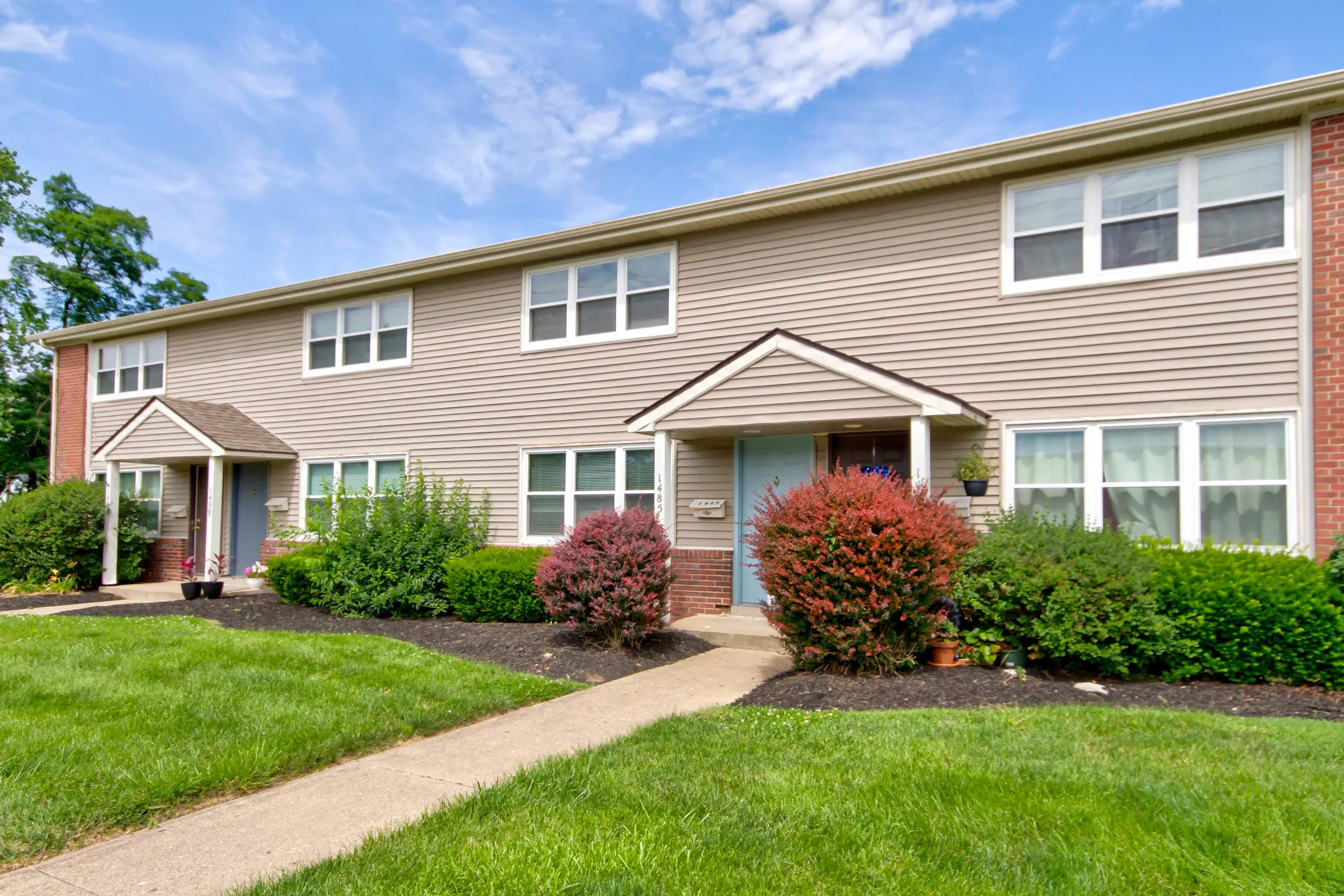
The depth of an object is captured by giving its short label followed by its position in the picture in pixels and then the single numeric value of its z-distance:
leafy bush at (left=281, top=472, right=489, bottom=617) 11.47
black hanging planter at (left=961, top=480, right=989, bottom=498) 9.19
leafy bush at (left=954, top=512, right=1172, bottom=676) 6.96
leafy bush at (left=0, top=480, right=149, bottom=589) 14.72
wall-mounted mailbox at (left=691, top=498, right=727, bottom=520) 10.91
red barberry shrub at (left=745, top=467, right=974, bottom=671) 6.91
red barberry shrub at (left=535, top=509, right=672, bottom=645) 8.48
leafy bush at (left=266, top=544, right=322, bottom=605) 12.23
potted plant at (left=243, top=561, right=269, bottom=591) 14.60
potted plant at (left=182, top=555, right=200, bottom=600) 12.96
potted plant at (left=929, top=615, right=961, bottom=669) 7.51
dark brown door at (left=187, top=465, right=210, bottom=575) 16.36
